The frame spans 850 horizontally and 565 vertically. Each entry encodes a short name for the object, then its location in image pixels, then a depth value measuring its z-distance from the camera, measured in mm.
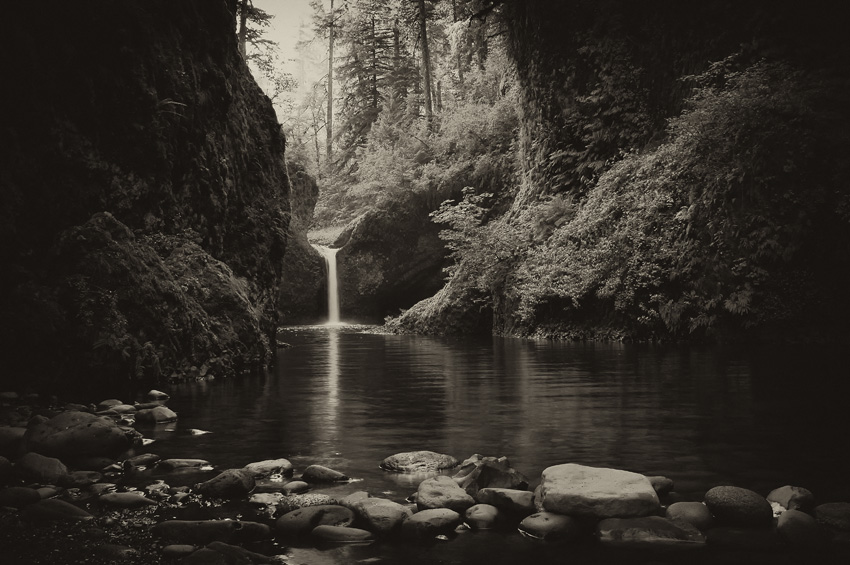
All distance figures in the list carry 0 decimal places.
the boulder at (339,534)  3714
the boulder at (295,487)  4555
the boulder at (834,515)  3592
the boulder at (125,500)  4230
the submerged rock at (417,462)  5082
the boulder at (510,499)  4008
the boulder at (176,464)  5176
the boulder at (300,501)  4124
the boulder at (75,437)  5410
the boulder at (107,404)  7969
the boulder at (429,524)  3756
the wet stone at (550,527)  3705
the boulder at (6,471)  4740
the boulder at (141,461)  5238
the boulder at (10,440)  5441
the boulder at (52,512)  3893
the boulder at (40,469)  4758
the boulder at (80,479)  4715
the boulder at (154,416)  7312
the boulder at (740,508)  3756
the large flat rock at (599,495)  3824
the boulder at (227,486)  4457
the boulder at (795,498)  3877
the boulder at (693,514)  3744
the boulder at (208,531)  3627
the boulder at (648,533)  3555
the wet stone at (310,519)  3789
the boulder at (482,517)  3889
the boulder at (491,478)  4375
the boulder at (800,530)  3461
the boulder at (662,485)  4285
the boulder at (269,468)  4960
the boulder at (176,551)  3348
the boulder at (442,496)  4059
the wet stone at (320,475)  4840
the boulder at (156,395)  8992
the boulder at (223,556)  3213
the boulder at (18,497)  4160
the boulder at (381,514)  3801
